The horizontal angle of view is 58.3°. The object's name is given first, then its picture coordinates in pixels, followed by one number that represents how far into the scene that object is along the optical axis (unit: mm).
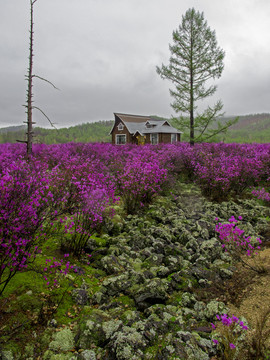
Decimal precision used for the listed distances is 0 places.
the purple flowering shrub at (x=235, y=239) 4215
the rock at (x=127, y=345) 2664
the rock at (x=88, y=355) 2667
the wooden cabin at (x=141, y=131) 35812
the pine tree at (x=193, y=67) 18734
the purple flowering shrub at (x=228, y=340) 2387
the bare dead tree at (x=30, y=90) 10789
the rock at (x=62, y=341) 2809
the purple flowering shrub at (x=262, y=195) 9109
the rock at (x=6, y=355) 2555
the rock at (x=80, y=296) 3631
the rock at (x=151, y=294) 3612
